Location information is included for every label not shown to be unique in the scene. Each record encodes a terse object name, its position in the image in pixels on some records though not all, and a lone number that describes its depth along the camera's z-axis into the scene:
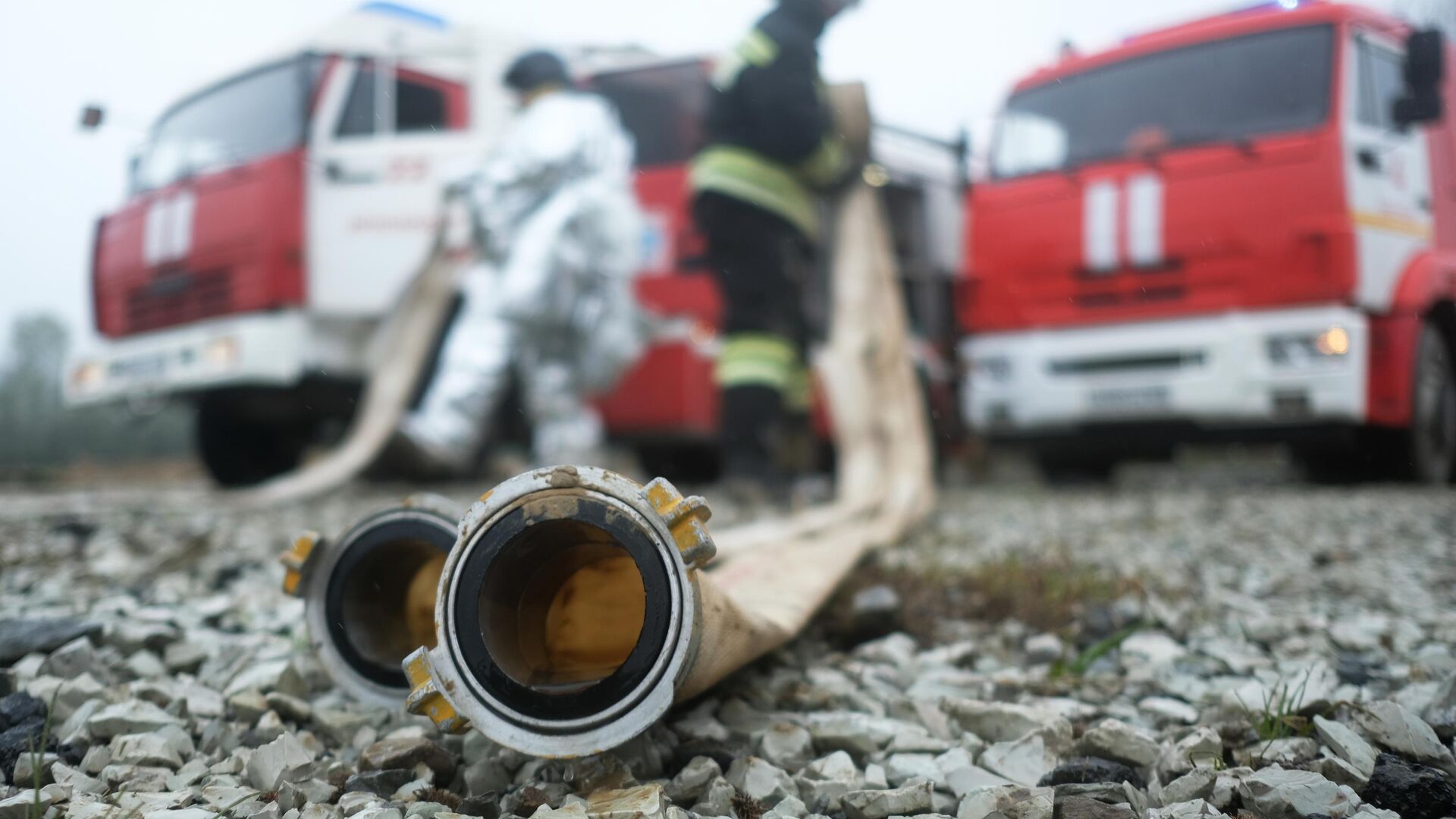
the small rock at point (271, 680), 1.75
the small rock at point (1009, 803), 1.27
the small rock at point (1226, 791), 1.31
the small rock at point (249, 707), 1.65
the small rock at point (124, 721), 1.51
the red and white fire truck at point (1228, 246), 5.00
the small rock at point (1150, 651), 1.98
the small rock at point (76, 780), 1.36
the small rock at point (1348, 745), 1.39
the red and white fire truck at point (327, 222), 5.72
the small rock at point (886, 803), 1.32
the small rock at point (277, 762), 1.39
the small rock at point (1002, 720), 1.57
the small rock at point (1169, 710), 1.67
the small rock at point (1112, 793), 1.32
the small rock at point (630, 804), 1.21
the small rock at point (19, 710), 1.53
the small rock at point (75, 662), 1.72
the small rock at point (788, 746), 1.50
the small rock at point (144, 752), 1.44
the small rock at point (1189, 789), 1.33
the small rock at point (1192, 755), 1.41
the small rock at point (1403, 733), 1.41
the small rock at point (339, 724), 1.59
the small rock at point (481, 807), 1.31
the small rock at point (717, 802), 1.32
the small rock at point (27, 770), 1.38
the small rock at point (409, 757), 1.42
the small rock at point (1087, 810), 1.26
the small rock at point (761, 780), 1.37
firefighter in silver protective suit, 5.49
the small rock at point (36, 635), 1.81
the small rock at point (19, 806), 1.24
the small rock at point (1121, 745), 1.46
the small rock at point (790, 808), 1.33
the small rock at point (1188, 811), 1.26
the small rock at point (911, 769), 1.44
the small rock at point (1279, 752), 1.43
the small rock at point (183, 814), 1.26
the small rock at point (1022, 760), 1.43
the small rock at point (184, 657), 1.89
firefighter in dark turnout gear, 3.92
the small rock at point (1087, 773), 1.40
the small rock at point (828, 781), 1.37
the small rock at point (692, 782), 1.36
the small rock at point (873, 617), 2.21
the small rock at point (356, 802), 1.29
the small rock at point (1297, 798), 1.27
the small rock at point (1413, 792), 1.30
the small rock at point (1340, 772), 1.34
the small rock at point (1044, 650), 2.07
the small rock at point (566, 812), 1.23
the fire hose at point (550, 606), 1.20
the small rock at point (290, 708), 1.65
